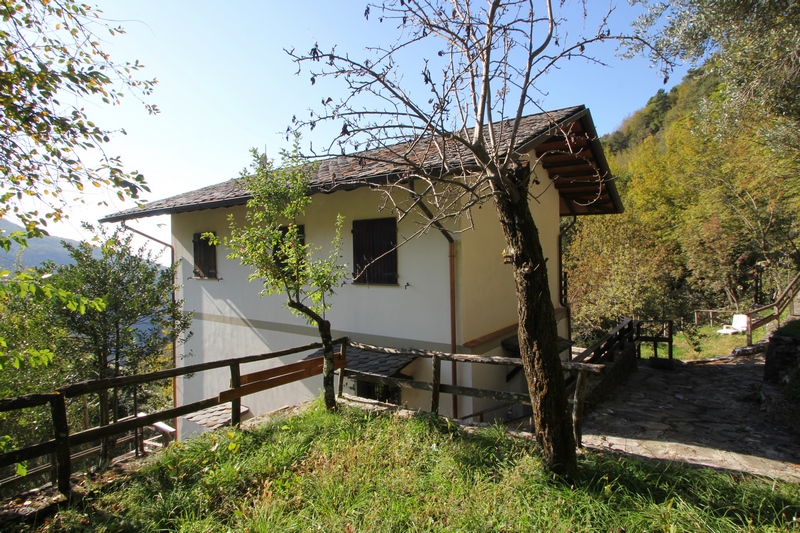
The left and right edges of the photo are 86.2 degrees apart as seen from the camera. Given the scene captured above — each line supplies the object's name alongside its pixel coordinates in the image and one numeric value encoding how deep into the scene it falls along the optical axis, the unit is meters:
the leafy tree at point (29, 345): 6.92
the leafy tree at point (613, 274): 14.79
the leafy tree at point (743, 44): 5.51
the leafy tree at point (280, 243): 4.80
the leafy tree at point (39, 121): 3.12
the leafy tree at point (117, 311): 7.33
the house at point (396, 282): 6.57
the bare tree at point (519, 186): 3.28
